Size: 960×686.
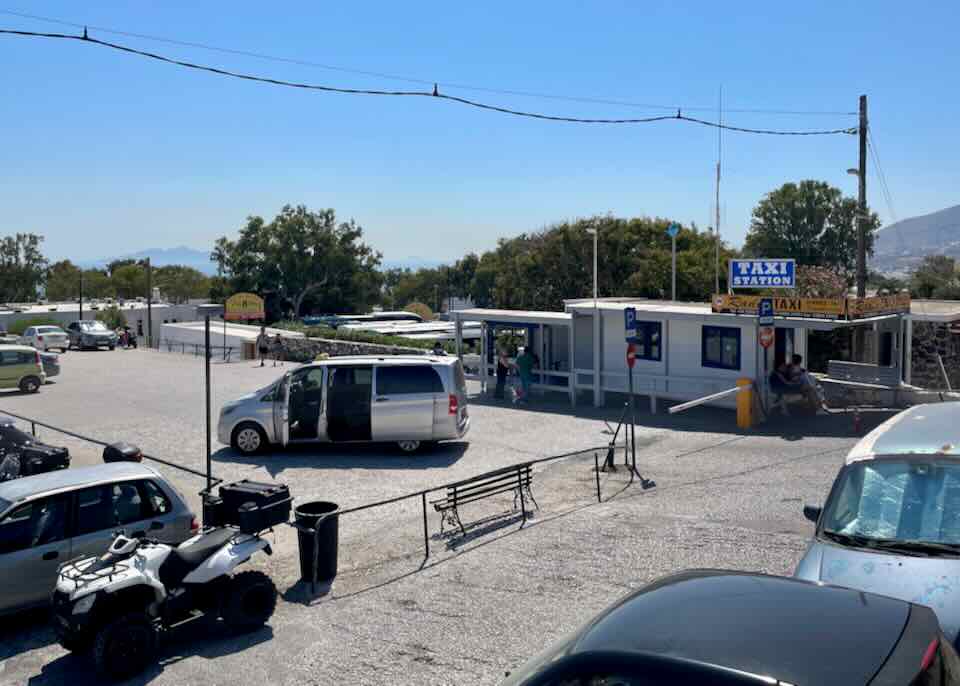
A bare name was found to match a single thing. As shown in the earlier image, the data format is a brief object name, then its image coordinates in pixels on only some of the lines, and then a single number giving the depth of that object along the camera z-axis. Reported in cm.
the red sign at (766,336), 1866
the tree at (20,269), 10050
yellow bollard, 1858
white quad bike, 714
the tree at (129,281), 11056
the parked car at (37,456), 1252
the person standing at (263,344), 3488
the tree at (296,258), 7612
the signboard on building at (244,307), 5200
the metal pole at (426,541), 1002
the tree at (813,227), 6875
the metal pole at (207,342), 1027
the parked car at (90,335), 4416
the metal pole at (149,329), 5398
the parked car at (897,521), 595
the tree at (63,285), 10088
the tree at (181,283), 11419
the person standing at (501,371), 2327
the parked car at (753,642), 339
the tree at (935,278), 4684
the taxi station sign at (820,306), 1869
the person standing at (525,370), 2286
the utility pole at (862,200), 2305
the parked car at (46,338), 4262
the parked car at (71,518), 828
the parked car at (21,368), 2727
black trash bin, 923
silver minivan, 1625
